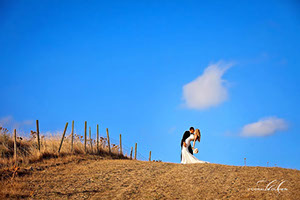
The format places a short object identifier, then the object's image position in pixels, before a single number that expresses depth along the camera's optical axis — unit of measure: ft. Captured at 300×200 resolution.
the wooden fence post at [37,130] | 61.82
